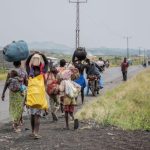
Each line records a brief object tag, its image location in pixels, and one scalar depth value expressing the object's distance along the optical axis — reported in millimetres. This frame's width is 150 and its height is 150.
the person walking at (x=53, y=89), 15328
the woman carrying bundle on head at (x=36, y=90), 11883
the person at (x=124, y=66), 40938
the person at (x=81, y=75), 19992
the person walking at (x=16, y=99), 13055
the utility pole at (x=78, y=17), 53034
